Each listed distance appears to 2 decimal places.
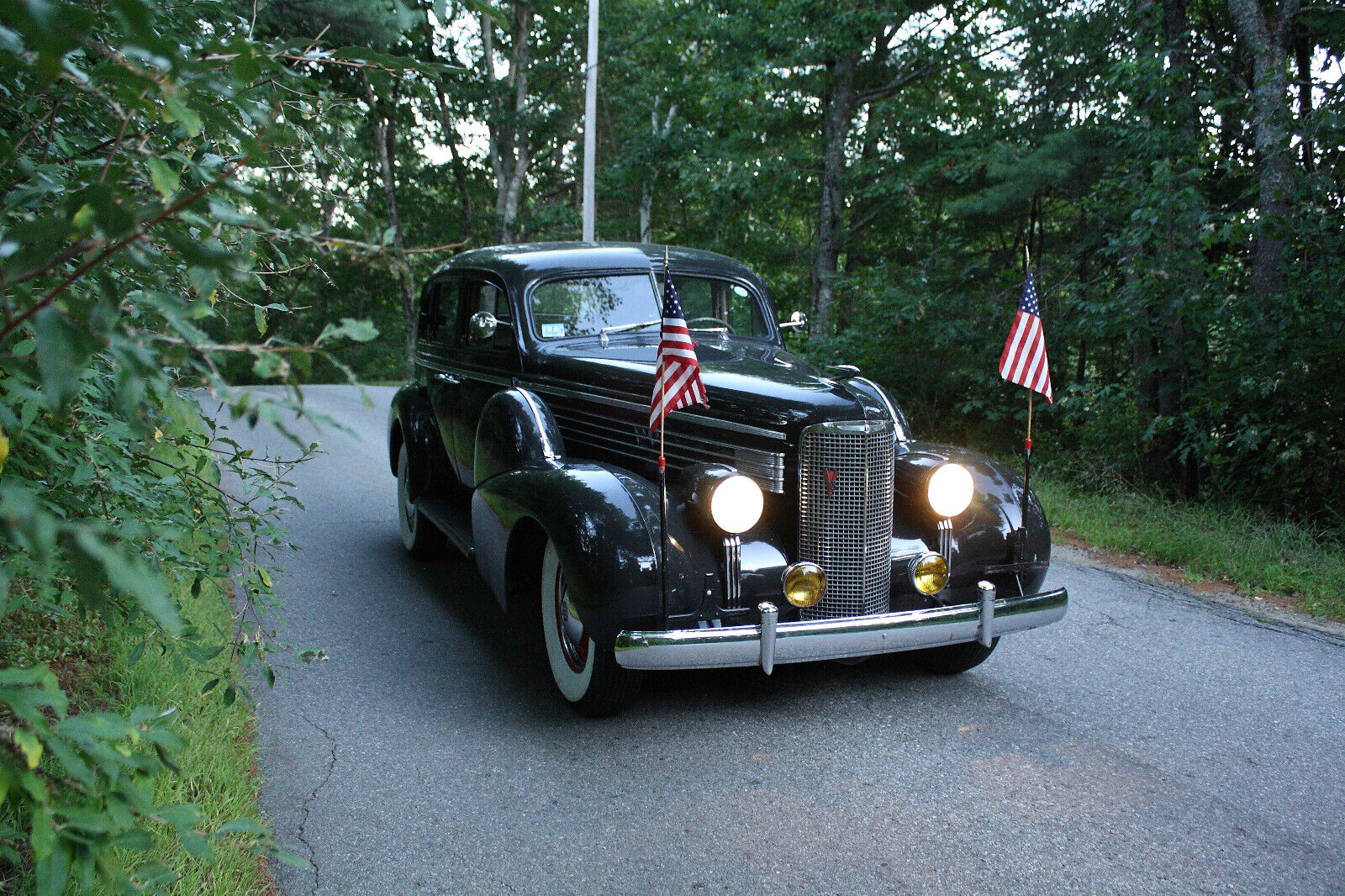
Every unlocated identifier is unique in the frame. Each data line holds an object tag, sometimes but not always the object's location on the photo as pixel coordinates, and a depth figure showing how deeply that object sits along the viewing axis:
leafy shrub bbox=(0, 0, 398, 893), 1.07
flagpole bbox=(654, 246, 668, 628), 3.18
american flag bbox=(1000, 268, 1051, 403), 4.12
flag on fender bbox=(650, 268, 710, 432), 3.38
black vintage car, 3.26
